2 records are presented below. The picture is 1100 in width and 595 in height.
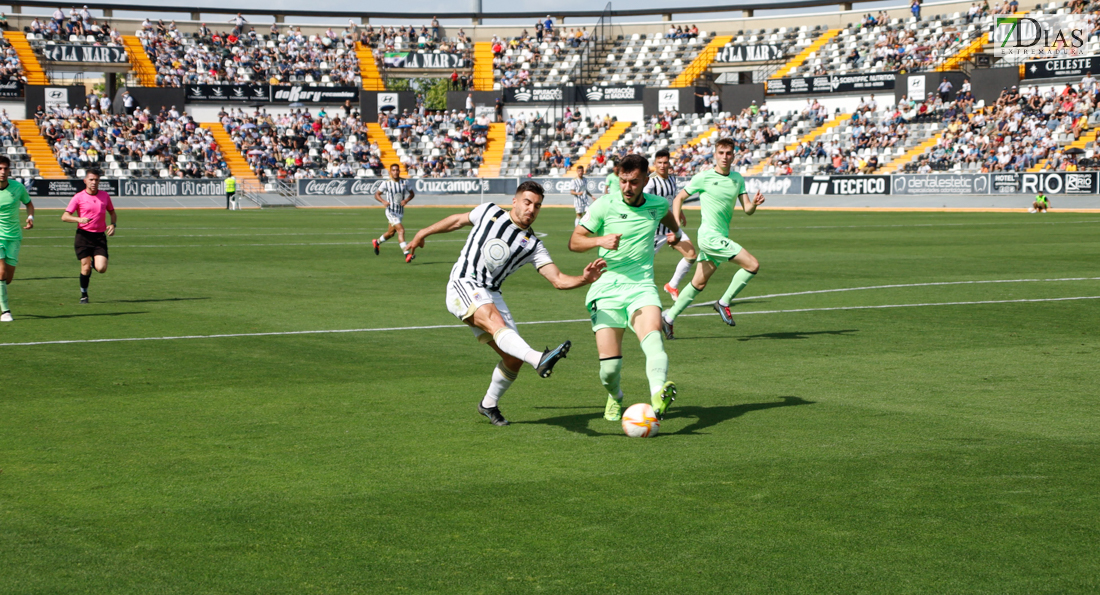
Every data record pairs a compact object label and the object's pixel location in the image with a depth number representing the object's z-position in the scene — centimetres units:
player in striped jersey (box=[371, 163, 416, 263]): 2823
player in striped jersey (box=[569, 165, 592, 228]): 3807
